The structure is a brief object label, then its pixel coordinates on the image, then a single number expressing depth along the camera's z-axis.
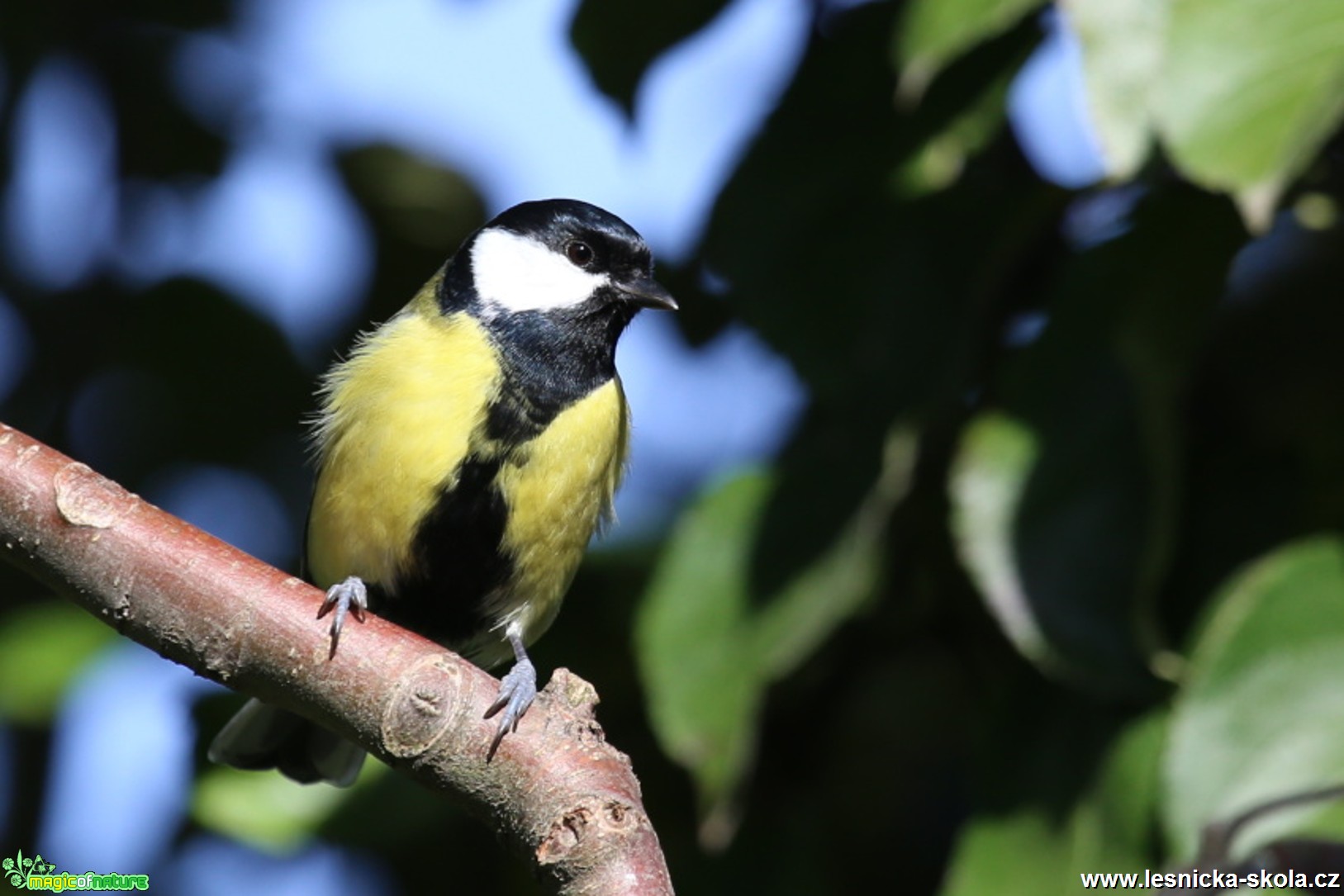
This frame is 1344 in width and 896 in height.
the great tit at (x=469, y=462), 3.12
